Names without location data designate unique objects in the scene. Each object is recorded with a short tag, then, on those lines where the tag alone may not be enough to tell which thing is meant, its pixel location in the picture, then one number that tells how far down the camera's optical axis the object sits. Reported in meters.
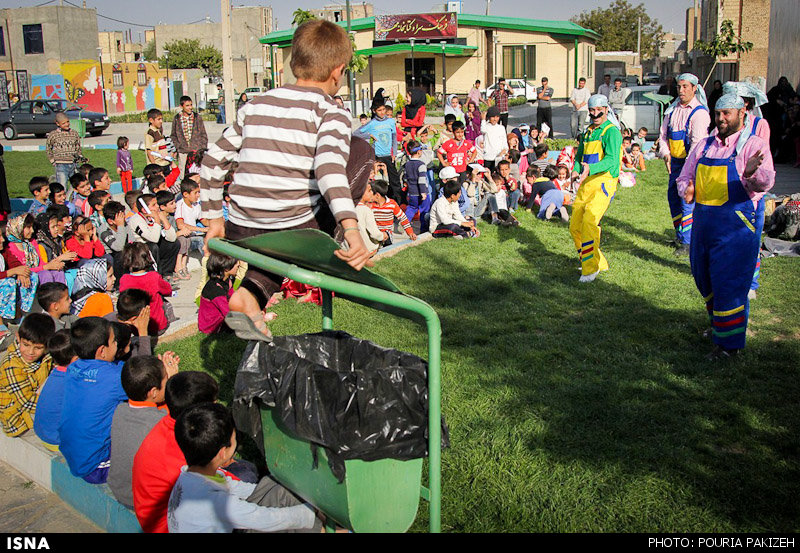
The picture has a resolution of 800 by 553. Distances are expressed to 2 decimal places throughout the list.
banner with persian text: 48.88
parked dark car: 32.25
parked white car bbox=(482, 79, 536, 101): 44.94
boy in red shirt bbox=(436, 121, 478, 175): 13.60
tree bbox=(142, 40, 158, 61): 98.62
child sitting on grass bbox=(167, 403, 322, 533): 3.32
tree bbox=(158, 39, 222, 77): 73.00
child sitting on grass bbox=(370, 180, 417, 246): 10.72
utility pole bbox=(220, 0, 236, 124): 18.05
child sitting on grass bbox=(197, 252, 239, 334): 7.00
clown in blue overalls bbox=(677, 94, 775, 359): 6.03
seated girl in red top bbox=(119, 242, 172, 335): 7.17
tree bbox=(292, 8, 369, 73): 27.06
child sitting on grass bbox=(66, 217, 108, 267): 8.38
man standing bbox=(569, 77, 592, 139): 21.22
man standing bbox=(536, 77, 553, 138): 21.56
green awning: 48.28
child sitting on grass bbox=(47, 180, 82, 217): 10.05
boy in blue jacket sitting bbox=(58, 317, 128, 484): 4.42
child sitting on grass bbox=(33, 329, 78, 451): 4.82
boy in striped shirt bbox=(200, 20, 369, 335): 3.36
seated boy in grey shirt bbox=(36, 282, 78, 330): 6.42
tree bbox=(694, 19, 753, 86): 25.23
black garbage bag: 3.02
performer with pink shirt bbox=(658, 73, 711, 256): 9.45
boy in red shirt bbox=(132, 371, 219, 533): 3.70
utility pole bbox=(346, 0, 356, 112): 32.56
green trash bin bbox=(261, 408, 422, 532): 3.08
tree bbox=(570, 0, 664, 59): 78.62
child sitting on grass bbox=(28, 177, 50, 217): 10.19
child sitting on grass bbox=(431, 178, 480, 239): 11.44
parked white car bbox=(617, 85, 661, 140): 23.25
